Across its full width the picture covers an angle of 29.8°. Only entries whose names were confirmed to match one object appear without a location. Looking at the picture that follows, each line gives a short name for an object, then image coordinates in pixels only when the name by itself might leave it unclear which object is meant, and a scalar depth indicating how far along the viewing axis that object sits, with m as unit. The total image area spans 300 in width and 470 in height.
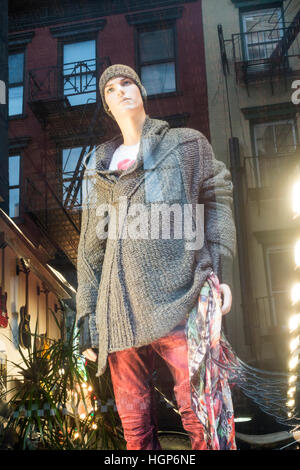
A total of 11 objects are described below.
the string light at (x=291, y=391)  2.59
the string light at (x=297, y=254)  2.74
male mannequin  2.55
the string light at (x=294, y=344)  2.65
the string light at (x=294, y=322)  2.67
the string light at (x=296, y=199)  2.81
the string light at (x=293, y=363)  2.62
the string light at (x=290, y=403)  2.58
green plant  2.67
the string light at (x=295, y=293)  2.70
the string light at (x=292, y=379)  2.61
